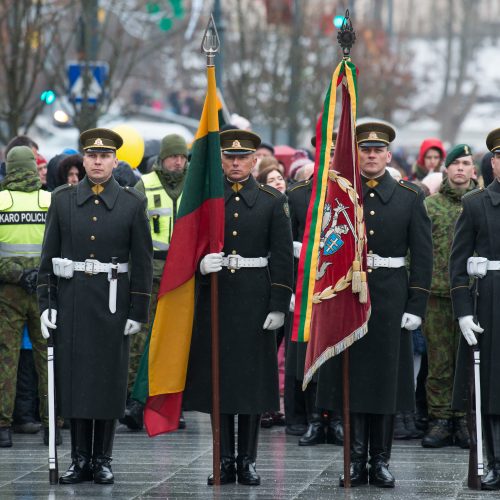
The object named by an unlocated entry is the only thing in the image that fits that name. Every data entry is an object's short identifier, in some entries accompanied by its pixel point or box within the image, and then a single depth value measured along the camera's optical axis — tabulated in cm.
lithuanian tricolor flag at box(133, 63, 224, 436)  1956
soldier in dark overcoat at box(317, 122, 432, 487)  1972
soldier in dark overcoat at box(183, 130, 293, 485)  1978
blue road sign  3716
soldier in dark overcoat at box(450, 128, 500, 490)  1934
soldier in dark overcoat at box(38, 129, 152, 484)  1973
